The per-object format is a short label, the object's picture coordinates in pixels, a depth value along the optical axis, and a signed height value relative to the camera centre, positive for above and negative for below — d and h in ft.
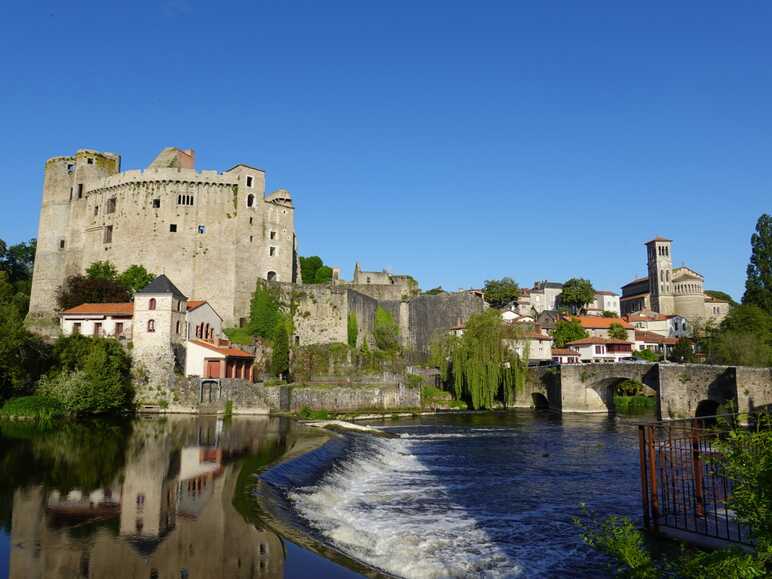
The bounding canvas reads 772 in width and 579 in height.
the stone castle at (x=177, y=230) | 170.91 +42.53
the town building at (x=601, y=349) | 202.49 +10.42
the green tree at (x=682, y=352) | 205.67 +9.89
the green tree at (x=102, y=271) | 167.12 +29.00
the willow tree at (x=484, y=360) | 147.54 +4.65
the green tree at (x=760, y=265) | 212.23 +42.30
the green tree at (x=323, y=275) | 220.02 +37.41
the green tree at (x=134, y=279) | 163.73 +26.36
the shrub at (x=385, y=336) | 183.32 +12.79
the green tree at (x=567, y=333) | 221.66 +17.23
